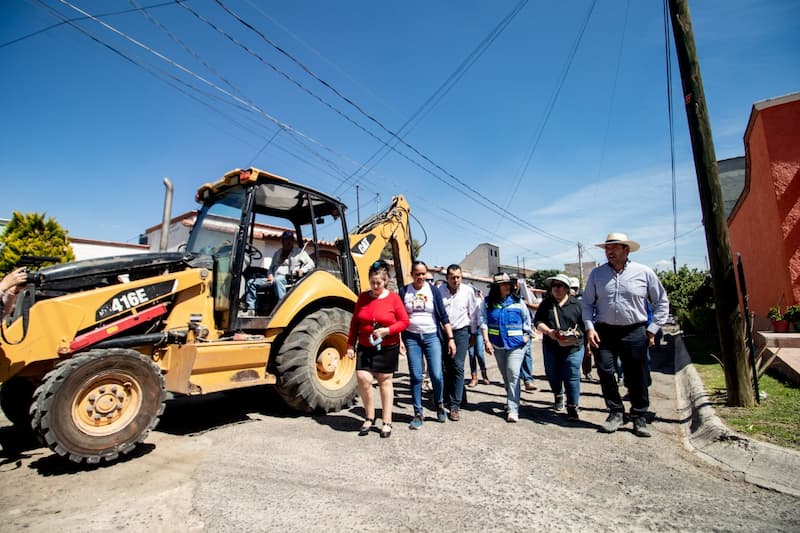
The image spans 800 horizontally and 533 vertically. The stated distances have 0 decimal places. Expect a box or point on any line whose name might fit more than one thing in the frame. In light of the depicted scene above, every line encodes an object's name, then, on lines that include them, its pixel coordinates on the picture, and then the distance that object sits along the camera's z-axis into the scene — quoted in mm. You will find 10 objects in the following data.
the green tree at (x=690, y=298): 13578
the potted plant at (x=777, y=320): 8484
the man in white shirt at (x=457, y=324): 4996
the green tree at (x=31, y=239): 11344
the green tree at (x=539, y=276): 53256
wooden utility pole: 4551
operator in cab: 5305
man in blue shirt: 4223
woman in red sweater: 4254
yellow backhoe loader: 3418
